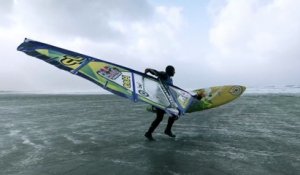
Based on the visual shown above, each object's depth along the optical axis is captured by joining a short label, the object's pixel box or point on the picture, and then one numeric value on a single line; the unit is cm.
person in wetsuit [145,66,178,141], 556
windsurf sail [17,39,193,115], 515
